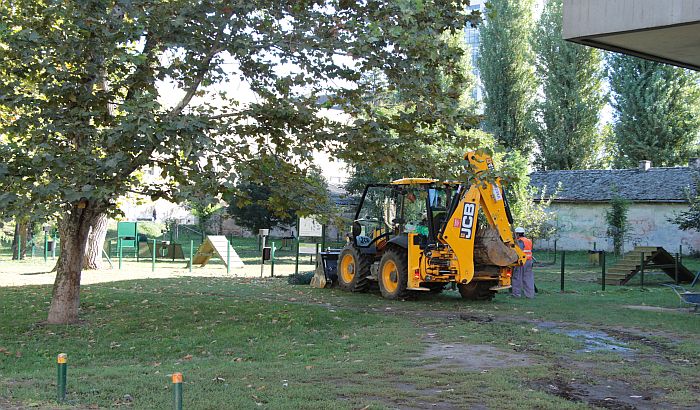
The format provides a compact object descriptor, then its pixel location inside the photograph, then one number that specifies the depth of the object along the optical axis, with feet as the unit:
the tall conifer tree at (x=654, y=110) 156.66
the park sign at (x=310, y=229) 103.63
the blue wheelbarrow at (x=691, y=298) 53.47
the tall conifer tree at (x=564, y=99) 170.19
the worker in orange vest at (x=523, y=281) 64.80
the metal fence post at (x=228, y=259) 94.48
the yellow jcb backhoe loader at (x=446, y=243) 57.41
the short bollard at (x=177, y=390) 17.04
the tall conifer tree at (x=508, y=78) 174.91
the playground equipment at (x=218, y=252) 97.35
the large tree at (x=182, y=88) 36.86
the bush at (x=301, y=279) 75.90
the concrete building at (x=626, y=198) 136.98
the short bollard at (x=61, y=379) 22.47
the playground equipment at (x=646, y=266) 81.25
